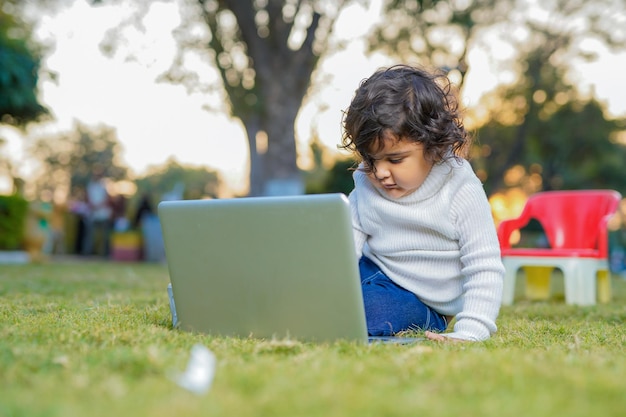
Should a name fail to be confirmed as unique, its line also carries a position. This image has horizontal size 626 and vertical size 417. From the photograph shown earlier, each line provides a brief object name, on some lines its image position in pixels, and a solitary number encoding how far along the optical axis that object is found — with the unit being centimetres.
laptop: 211
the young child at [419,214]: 263
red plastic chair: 550
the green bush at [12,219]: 1252
